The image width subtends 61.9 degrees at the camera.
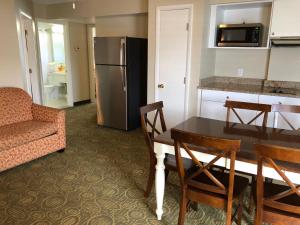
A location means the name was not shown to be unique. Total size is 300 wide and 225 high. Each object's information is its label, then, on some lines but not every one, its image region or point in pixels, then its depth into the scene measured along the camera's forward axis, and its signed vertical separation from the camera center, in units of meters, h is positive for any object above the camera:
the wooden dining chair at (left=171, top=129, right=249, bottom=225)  1.63 -0.94
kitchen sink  3.46 -0.47
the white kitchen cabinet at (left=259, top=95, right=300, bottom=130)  3.32 -0.62
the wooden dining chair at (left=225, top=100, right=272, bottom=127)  2.52 -0.51
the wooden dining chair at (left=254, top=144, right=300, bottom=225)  1.40 -0.92
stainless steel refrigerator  4.51 -0.44
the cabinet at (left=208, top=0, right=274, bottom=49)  3.74 +0.63
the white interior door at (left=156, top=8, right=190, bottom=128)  3.90 -0.08
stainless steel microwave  3.58 +0.31
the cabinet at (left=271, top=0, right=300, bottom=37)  3.34 +0.51
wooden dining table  1.72 -0.66
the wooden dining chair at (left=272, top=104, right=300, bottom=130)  2.42 -0.49
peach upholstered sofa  3.04 -0.95
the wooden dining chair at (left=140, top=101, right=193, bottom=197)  2.38 -0.98
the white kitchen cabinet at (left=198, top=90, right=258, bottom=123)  3.60 -0.71
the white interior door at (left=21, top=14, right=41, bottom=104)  5.34 -0.13
